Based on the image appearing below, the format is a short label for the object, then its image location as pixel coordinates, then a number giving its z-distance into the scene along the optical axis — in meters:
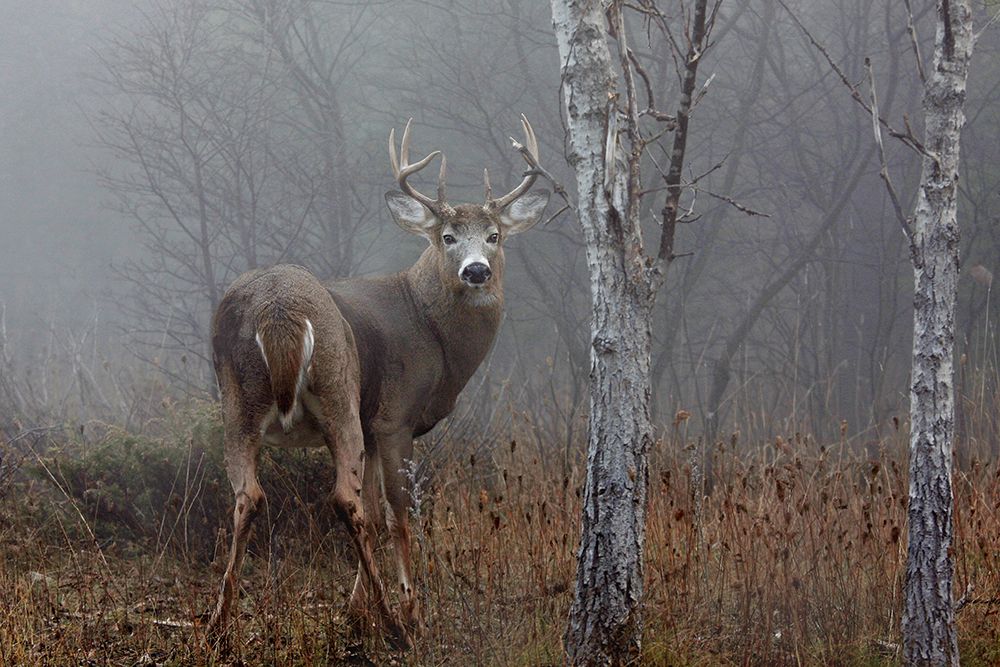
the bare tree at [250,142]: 19.00
